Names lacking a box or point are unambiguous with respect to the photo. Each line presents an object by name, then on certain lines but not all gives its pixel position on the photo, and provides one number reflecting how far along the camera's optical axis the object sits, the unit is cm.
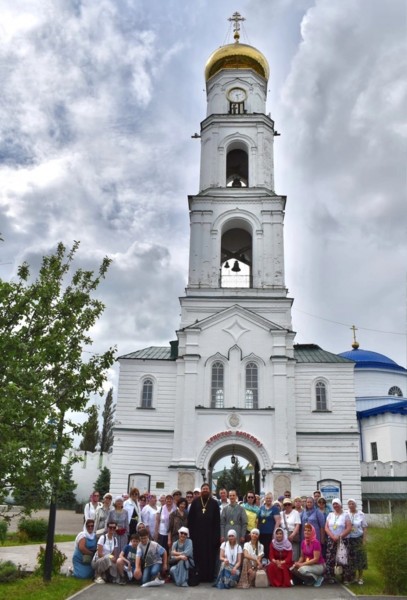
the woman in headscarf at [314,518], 1142
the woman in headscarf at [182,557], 1073
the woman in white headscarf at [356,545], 1089
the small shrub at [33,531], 1855
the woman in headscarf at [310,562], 1068
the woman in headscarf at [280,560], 1067
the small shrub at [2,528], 908
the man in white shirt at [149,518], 1193
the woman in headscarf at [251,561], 1062
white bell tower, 2620
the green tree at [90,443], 4653
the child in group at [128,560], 1066
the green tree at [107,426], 4819
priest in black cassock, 1118
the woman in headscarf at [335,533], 1116
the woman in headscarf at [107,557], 1080
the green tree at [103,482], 3403
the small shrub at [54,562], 1092
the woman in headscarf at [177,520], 1170
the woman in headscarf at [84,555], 1114
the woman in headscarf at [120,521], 1143
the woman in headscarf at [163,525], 1187
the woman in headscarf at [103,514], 1171
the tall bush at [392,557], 970
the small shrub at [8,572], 1050
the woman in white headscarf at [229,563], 1056
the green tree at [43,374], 871
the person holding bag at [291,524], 1131
